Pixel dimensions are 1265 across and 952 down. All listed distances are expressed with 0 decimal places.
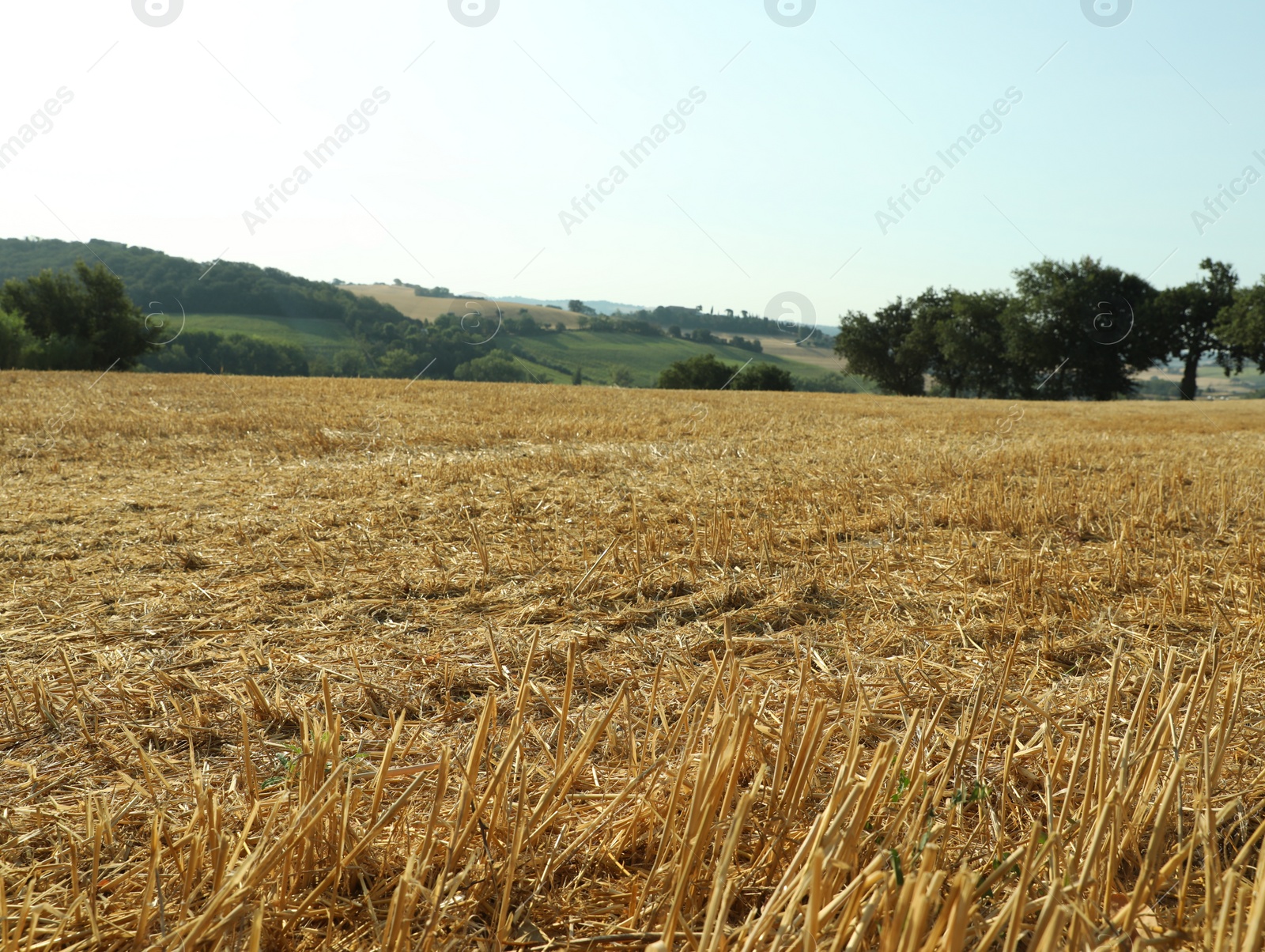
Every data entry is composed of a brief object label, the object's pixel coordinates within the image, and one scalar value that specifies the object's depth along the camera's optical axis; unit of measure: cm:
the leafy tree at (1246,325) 4512
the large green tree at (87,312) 4528
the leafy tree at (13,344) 3769
